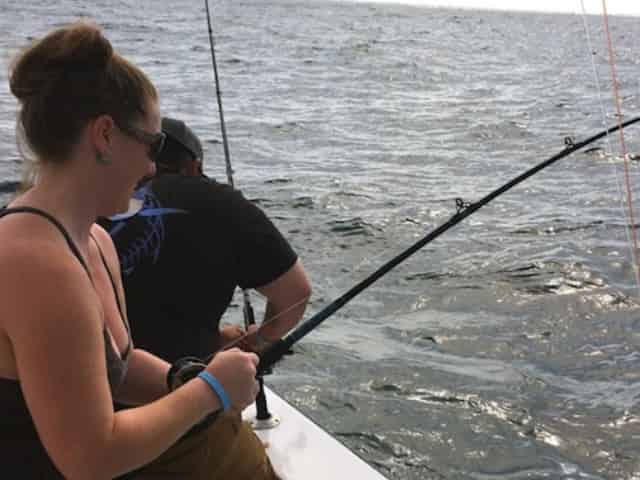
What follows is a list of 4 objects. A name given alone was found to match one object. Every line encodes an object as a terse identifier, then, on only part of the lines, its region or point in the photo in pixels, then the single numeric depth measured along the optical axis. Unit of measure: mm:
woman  1286
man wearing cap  2227
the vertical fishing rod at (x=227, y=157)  3207
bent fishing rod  2127
